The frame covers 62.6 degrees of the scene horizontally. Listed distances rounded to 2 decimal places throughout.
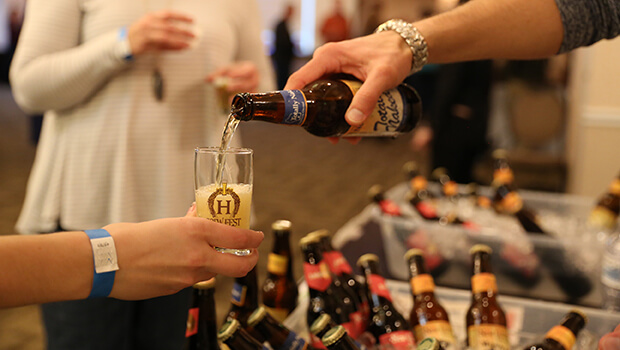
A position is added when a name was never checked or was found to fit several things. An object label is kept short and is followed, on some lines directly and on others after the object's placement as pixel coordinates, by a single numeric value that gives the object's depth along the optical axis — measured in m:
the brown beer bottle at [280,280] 1.27
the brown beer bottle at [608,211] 1.88
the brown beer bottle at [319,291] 1.16
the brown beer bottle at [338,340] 0.88
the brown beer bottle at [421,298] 1.17
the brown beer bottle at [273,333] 0.94
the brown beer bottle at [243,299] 1.16
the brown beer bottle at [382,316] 1.05
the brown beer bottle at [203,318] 1.07
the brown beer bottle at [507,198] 1.95
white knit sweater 1.39
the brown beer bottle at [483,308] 1.06
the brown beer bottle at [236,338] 0.90
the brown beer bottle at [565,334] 1.01
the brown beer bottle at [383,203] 1.86
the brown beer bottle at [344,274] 1.21
